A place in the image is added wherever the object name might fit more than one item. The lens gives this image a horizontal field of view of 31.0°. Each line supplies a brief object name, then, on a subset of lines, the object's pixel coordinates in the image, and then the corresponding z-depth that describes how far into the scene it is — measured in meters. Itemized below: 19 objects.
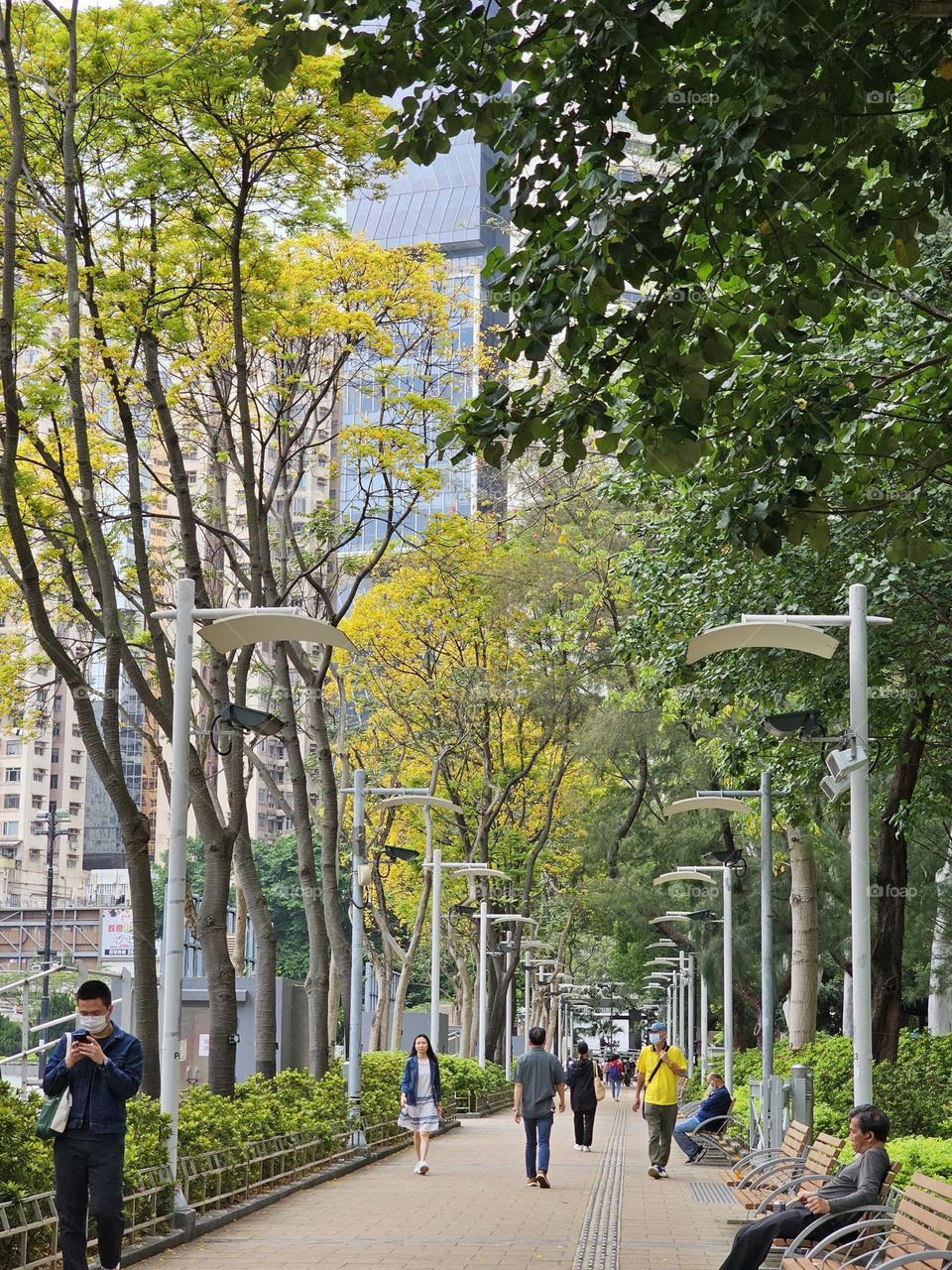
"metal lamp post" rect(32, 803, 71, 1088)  42.34
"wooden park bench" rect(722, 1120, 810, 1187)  13.42
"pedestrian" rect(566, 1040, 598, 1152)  22.33
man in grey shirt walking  17.47
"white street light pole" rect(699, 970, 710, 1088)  39.70
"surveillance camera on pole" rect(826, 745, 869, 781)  12.85
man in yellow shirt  19.73
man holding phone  8.69
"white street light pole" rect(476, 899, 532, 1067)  38.05
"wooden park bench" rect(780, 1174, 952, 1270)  7.82
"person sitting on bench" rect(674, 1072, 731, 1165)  22.19
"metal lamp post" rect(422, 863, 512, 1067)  30.86
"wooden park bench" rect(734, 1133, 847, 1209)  11.57
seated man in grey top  9.42
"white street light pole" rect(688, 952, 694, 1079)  42.47
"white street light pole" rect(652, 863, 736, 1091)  26.31
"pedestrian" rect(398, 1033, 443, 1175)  18.95
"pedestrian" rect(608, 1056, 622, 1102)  65.25
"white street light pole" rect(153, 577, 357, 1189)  12.87
